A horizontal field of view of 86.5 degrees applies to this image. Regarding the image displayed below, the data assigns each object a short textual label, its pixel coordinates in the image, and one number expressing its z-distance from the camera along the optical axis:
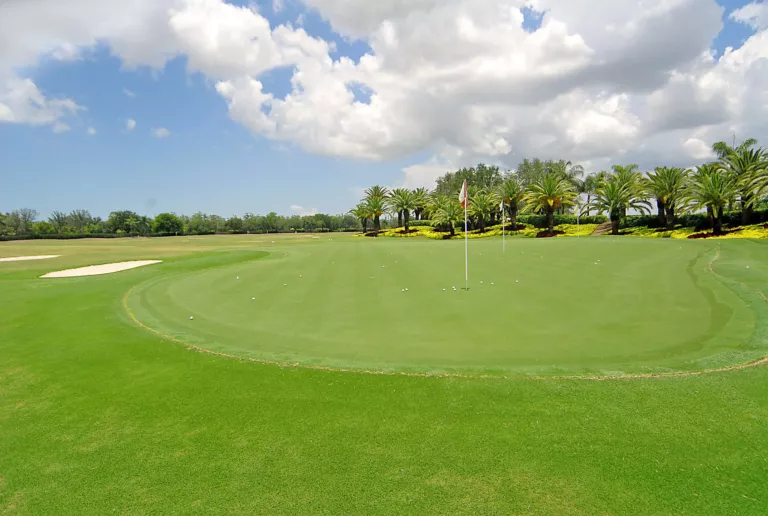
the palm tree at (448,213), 76.25
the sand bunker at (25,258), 47.53
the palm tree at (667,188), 51.47
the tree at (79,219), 176.25
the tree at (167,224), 130.62
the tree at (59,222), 138.75
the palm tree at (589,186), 87.19
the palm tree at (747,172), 40.59
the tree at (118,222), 143.62
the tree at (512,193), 69.88
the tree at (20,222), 139.46
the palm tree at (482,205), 73.75
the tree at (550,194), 61.97
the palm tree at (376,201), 96.25
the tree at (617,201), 56.09
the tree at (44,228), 134.66
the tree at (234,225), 142.62
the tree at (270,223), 142.00
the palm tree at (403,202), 91.31
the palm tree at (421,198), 97.06
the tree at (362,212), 98.12
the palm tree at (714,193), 42.69
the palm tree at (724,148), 48.12
